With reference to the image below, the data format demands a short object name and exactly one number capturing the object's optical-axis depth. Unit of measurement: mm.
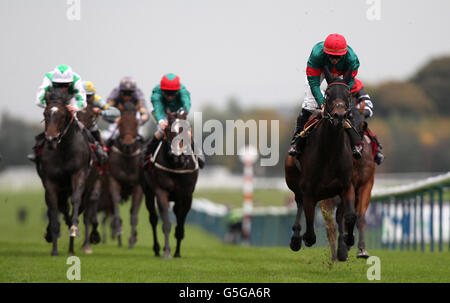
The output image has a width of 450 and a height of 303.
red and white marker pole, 27359
